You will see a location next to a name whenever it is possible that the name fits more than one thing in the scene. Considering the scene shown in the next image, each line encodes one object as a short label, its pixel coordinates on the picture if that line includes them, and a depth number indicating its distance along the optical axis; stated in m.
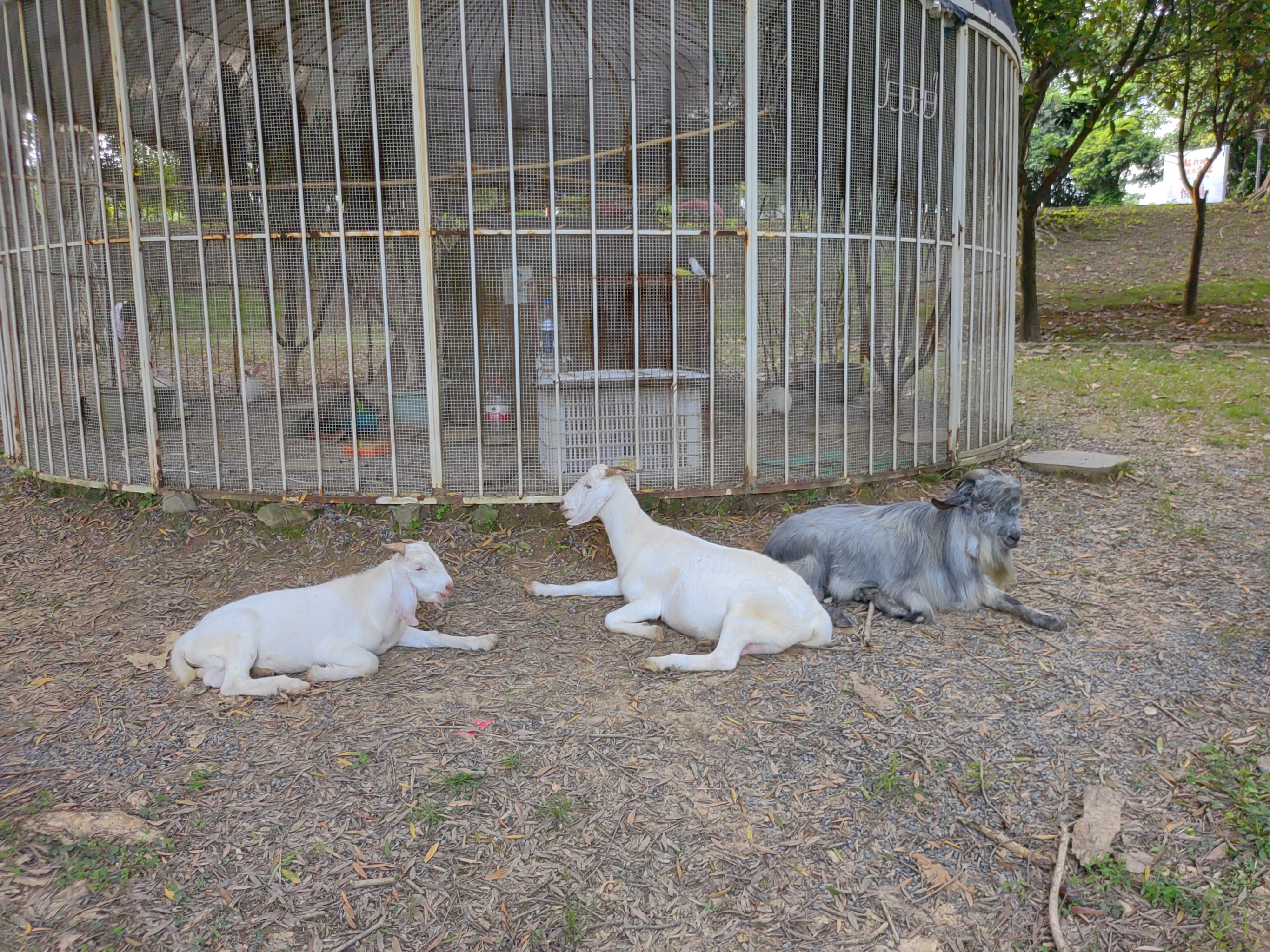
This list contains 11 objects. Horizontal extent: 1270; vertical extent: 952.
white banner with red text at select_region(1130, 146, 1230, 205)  32.03
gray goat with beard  5.04
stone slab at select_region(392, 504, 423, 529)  6.16
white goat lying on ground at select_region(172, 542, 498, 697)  4.18
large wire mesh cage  5.99
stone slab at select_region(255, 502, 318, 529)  6.20
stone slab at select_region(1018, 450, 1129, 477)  7.76
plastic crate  6.22
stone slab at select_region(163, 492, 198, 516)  6.39
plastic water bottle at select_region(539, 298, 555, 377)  6.14
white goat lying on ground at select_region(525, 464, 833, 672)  4.45
